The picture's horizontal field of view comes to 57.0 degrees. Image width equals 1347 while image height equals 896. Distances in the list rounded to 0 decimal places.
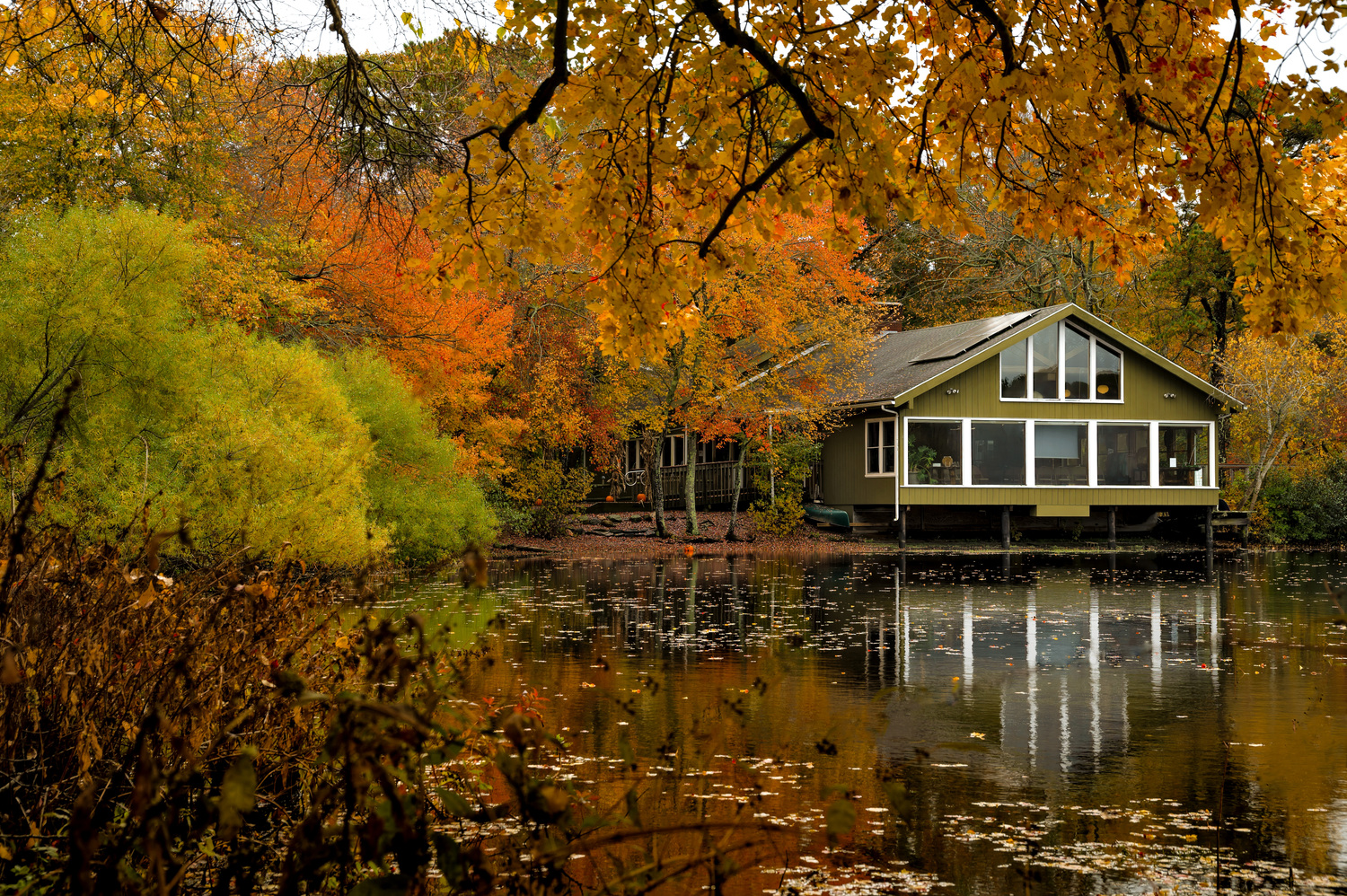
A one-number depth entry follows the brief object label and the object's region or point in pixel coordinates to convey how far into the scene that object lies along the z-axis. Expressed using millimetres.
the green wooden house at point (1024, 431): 35312
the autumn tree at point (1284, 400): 36500
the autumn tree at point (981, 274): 44469
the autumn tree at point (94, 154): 21344
